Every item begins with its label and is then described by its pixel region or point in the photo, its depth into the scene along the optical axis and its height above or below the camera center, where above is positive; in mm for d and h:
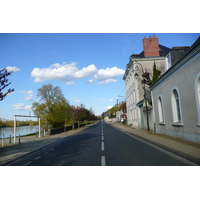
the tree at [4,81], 9227 +2075
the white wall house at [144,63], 29625 +8613
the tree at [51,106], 35719 +2740
